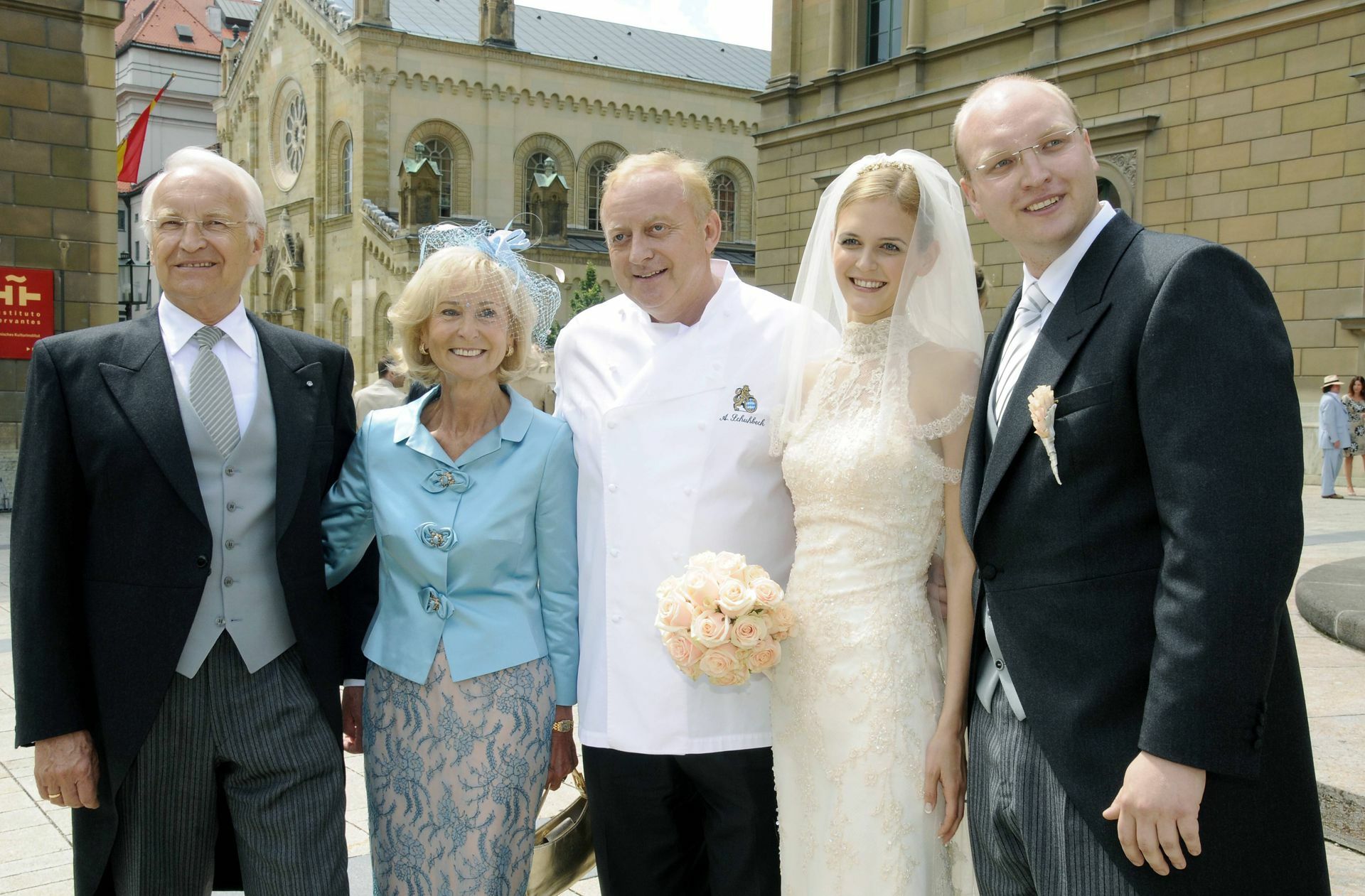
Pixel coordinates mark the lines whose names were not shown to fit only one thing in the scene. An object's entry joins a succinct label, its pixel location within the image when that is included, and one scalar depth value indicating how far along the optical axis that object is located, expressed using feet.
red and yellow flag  73.92
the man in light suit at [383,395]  37.42
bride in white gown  9.01
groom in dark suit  6.29
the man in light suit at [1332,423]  46.16
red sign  42.24
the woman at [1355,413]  47.01
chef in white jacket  9.78
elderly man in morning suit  8.73
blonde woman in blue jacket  9.71
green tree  115.96
